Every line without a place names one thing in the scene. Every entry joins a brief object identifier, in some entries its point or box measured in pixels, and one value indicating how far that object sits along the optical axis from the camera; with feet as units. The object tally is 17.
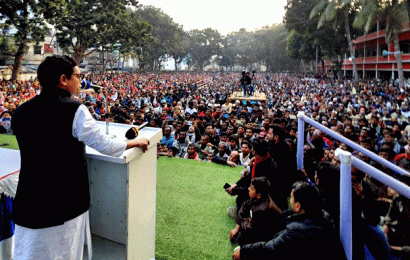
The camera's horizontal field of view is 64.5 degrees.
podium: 6.82
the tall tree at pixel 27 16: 63.62
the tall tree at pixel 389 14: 62.44
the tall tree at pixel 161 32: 177.88
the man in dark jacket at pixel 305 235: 5.78
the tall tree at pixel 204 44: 242.58
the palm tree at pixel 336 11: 80.33
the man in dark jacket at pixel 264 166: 10.54
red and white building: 93.93
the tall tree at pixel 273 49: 217.77
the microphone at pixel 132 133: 6.64
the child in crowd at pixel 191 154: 20.45
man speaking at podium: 5.40
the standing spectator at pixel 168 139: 23.93
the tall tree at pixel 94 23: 81.20
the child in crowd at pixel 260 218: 8.91
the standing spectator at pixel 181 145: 22.51
